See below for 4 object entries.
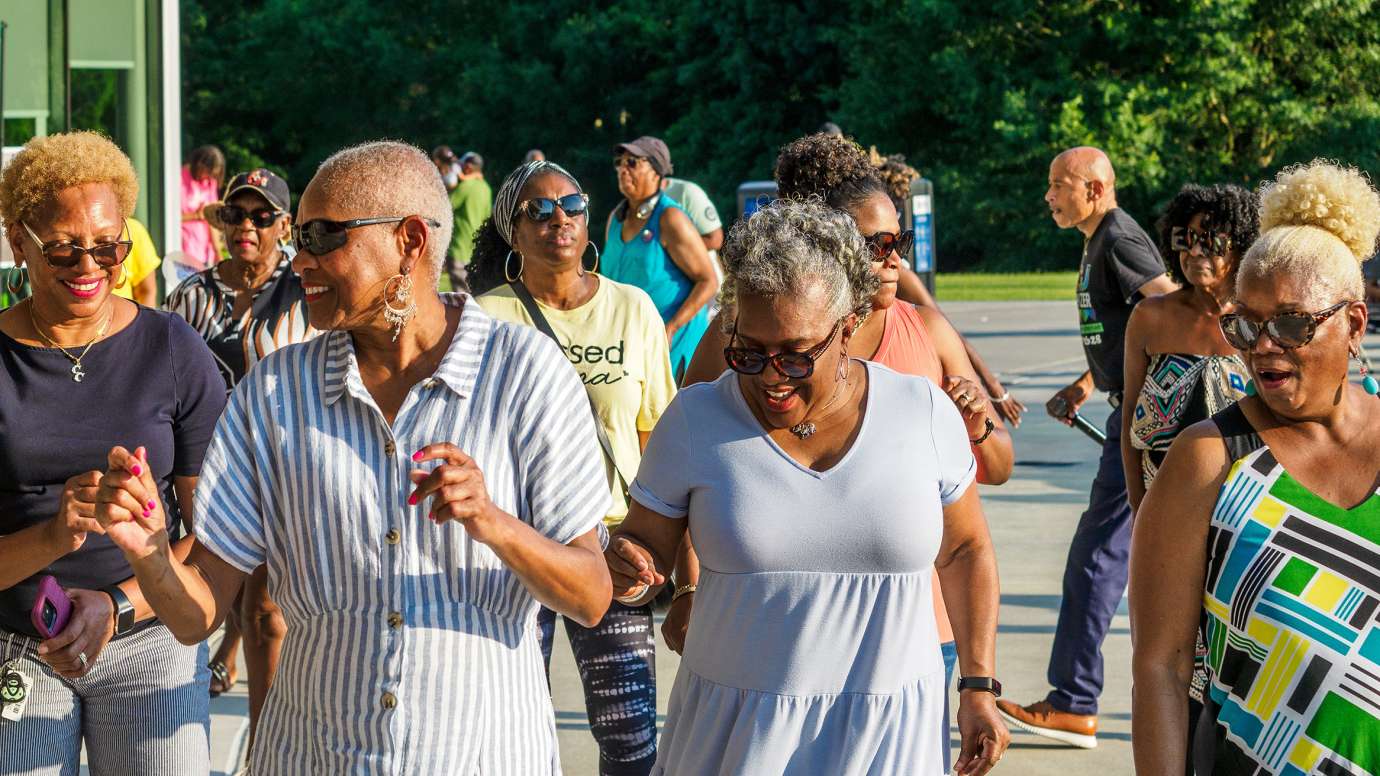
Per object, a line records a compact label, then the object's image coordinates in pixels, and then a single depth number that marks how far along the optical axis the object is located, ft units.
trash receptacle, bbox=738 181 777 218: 54.39
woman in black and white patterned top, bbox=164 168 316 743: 18.48
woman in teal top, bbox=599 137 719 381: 26.48
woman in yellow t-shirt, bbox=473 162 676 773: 15.35
